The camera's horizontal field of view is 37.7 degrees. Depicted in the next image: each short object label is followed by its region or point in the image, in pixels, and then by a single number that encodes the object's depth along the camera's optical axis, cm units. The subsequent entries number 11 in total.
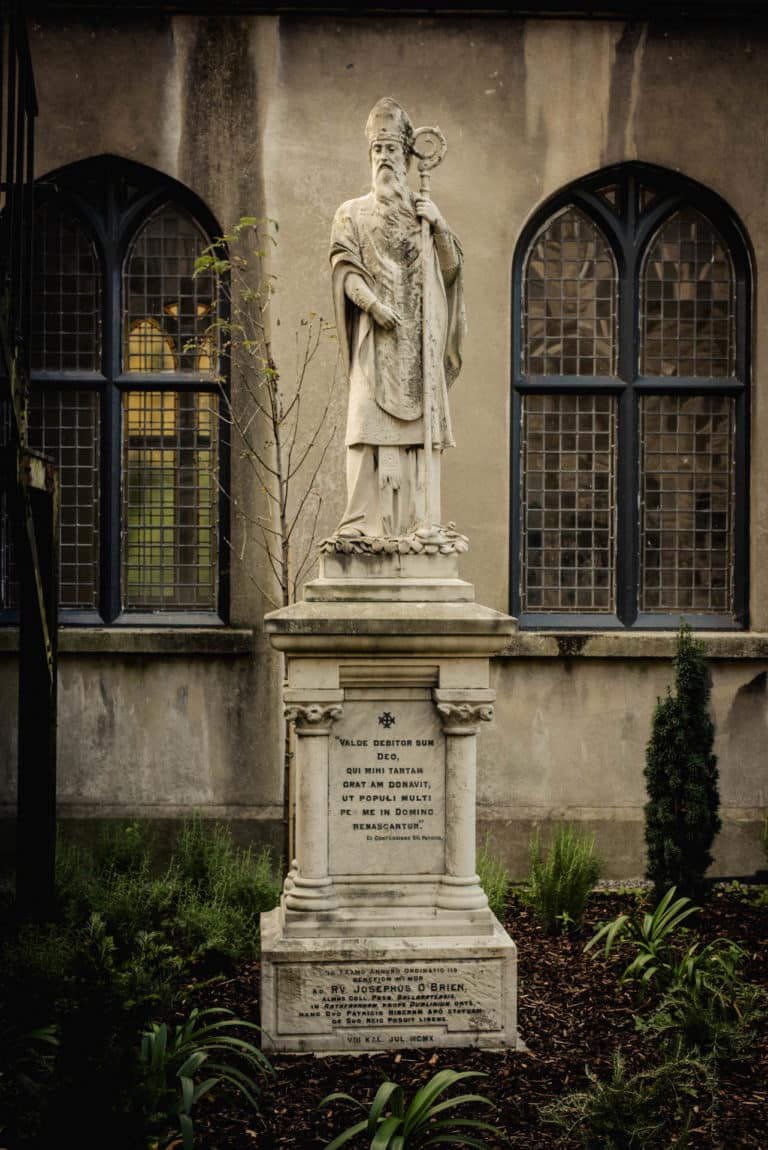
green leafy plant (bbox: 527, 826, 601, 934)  753
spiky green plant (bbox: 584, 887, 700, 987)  625
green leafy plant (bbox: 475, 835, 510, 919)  755
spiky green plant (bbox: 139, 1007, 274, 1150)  404
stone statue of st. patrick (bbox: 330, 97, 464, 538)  595
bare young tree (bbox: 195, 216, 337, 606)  905
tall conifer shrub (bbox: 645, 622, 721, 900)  763
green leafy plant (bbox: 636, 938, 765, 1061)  531
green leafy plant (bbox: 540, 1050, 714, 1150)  424
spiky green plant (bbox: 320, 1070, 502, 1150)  412
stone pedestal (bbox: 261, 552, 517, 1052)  554
